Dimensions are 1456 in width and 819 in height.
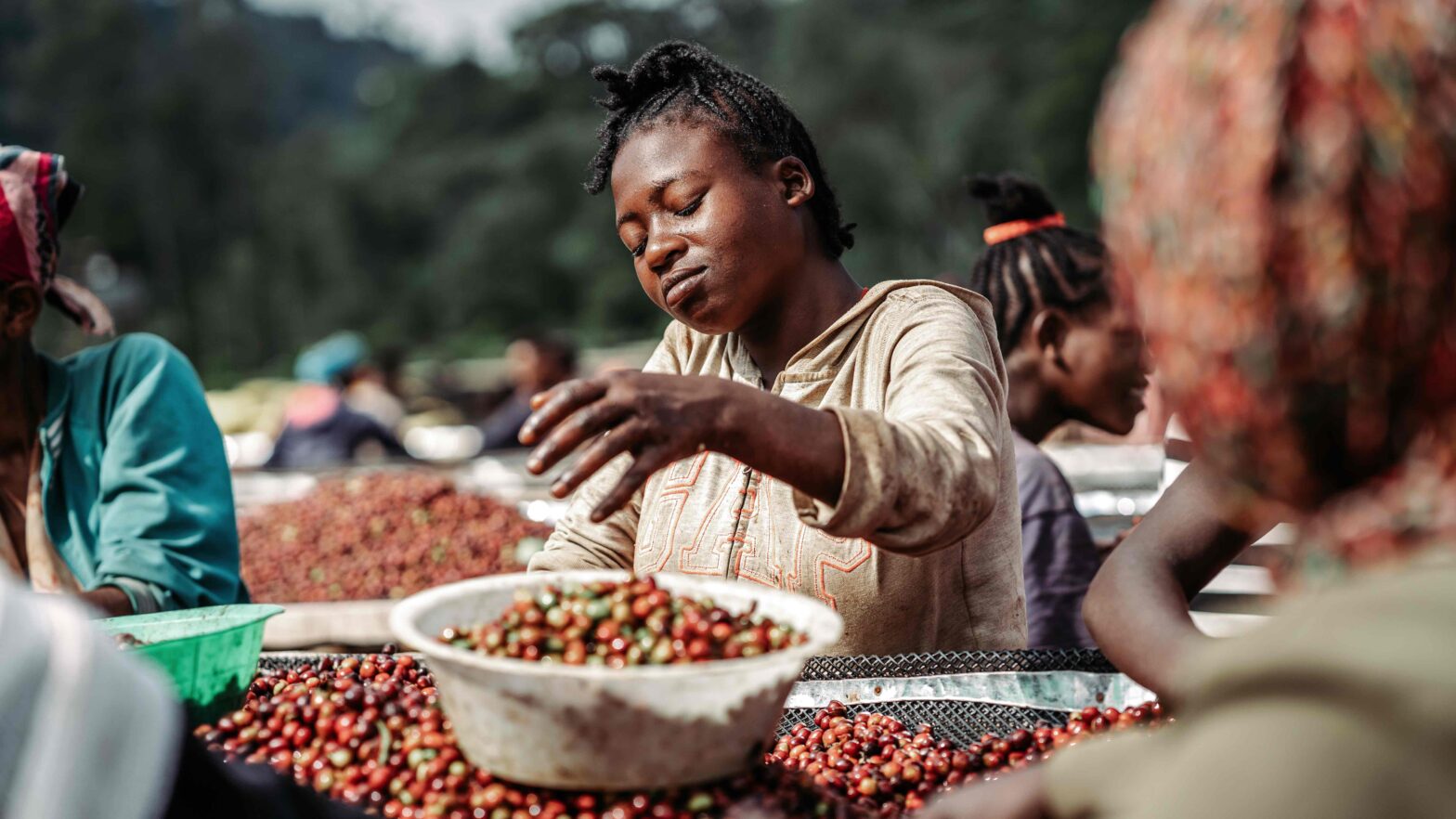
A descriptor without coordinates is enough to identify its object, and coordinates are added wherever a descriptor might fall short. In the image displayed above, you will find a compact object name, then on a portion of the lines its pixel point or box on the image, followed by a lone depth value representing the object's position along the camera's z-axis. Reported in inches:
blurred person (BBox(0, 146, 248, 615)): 95.9
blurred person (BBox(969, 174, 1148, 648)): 127.0
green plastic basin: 67.7
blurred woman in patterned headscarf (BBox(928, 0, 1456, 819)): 29.3
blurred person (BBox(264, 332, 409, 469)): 305.0
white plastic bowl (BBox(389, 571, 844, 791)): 50.0
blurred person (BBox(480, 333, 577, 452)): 323.6
